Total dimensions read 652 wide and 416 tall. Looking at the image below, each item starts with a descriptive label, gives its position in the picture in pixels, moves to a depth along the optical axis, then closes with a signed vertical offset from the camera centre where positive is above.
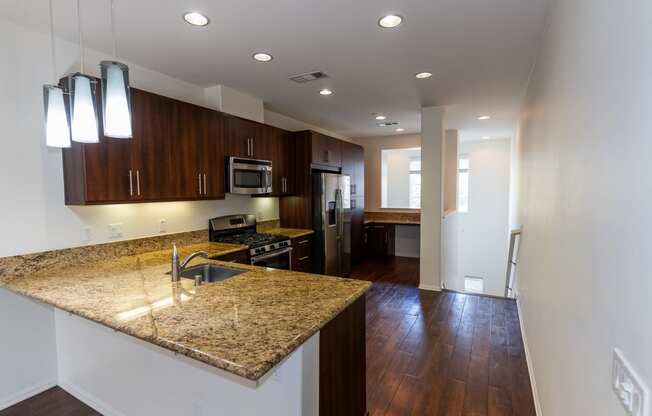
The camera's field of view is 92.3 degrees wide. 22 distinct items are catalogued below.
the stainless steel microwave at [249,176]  3.39 +0.21
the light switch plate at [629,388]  0.69 -0.47
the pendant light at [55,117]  1.65 +0.42
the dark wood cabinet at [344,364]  1.56 -0.93
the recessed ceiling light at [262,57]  2.68 +1.20
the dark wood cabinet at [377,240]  6.72 -1.01
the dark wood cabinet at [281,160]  4.11 +0.46
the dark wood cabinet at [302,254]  4.06 -0.81
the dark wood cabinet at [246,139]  3.43 +0.65
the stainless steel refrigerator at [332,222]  4.51 -0.44
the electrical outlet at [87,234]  2.51 -0.31
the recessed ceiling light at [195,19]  2.07 +1.19
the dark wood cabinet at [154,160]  2.30 +0.30
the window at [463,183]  7.78 +0.23
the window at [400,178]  7.04 +0.34
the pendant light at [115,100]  1.41 +0.44
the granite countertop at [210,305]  1.12 -0.54
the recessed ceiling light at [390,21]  2.13 +1.19
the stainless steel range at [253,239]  3.42 -0.52
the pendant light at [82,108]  1.46 +0.41
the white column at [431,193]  4.38 -0.01
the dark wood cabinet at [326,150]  4.57 +0.68
